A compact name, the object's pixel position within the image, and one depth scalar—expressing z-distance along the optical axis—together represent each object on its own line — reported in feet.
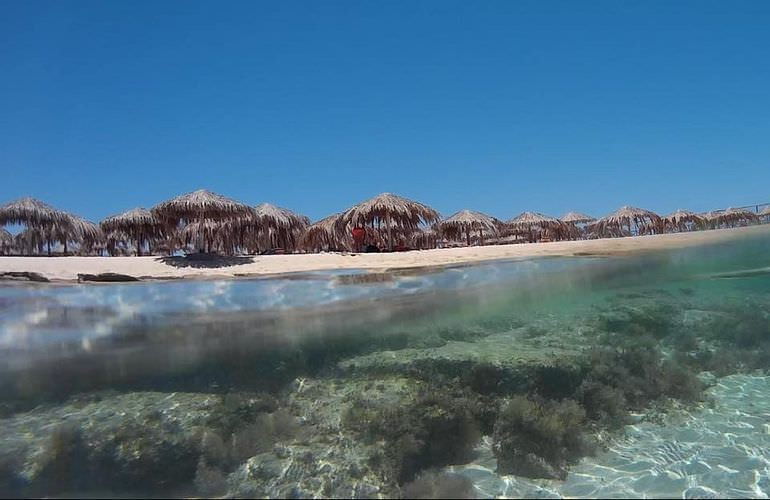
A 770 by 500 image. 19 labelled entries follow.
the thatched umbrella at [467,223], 75.19
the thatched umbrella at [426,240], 85.17
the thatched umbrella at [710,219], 91.35
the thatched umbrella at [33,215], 59.47
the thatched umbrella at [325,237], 64.13
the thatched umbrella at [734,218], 90.63
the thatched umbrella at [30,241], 68.08
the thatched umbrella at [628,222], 87.20
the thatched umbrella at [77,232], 67.21
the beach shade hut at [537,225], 87.66
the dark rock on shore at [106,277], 38.45
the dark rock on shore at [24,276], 37.70
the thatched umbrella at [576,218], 98.27
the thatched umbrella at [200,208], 48.24
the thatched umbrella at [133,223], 67.15
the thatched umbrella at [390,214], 55.26
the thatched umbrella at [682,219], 91.20
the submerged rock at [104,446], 18.75
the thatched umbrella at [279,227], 68.23
